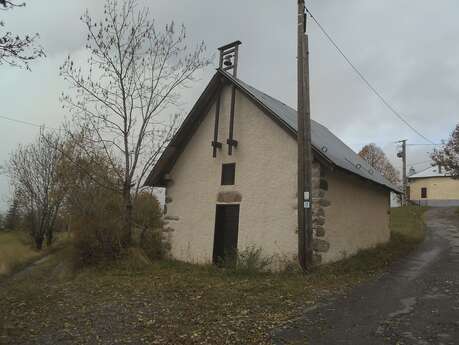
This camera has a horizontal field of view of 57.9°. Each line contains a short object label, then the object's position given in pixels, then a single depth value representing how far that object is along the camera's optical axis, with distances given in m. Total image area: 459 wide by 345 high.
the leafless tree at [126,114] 12.64
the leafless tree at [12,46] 5.59
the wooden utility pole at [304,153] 9.20
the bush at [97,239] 11.59
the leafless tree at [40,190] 22.94
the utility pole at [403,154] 34.09
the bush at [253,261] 9.94
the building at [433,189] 40.50
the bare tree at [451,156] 26.34
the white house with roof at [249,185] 10.30
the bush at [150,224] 12.96
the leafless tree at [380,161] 46.86
